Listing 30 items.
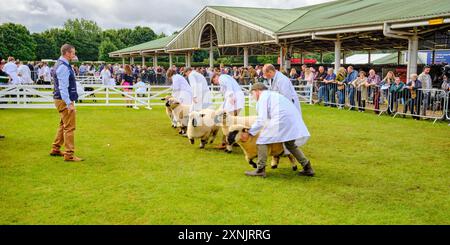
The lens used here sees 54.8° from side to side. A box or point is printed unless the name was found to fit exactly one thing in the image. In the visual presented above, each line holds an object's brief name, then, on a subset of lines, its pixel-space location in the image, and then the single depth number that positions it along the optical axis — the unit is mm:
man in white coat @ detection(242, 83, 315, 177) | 7012
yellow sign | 14675
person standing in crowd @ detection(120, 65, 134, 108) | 19269
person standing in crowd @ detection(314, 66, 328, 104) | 20500
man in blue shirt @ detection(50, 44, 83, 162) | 8195
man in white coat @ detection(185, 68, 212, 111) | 11391
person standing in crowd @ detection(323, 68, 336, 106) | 19562
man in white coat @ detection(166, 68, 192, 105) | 12164
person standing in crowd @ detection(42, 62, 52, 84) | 28016
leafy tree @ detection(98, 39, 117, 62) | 89688
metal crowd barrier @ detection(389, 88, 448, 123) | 14375
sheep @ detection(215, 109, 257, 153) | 8547
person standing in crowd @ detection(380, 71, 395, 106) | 16281
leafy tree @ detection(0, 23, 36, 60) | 76688
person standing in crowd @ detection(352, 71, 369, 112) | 17328
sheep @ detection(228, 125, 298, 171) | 7699
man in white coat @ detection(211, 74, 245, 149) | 9828
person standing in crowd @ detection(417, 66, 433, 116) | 14721
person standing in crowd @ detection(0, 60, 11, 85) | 16391
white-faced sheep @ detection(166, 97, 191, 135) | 11828
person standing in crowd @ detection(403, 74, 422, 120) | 14898
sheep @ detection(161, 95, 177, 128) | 13067
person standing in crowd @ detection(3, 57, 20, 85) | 20047
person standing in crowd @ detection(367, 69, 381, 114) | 16750
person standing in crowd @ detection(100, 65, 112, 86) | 23578
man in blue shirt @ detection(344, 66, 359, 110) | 17969
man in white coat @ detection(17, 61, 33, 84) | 21956
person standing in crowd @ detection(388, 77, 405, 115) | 15491
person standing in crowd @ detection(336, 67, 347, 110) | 18609
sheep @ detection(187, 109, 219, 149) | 10031
